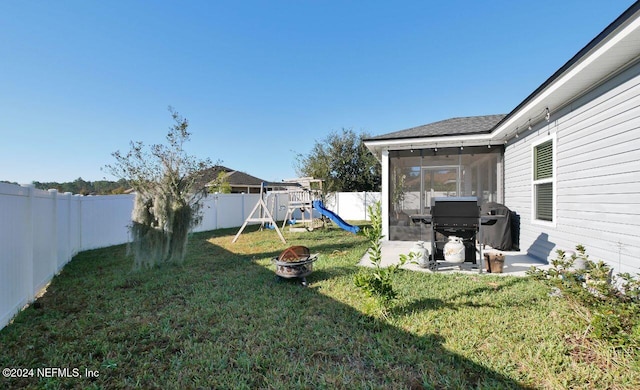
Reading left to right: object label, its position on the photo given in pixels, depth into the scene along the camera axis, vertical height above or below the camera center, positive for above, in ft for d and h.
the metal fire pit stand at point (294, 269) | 13.07 -3.62
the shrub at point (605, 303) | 6.72 -2.81
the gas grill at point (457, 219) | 15.12 -1.35
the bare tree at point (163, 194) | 15.64 +0.01
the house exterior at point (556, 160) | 10.19 +2.36
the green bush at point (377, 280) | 9.25 -2.96
